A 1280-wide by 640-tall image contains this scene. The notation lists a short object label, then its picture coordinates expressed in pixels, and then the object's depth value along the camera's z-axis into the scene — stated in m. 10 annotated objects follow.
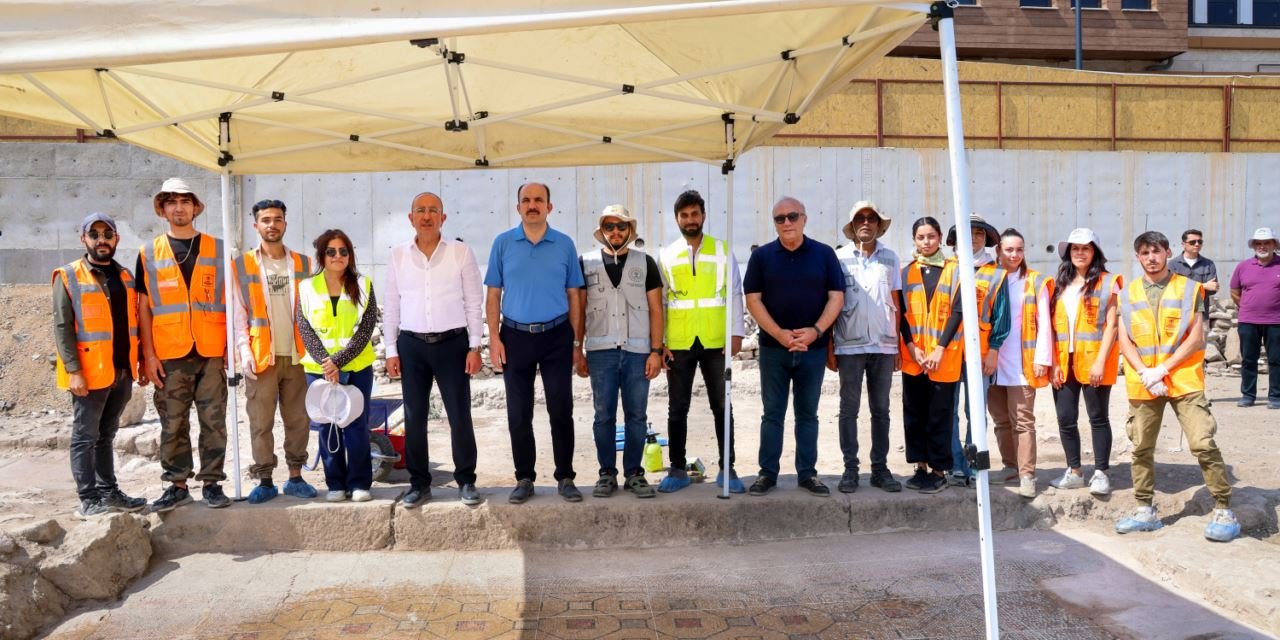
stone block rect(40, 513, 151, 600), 4.46
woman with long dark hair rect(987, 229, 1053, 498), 5.77
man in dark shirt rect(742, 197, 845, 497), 5.46
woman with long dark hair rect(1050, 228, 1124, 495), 5.71
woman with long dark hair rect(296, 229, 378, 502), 5.41
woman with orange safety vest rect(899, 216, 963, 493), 5.57
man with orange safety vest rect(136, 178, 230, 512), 5.31
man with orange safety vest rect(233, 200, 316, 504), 5.46
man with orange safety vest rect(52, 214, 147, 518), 5.10
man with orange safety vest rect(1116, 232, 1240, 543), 5.15
